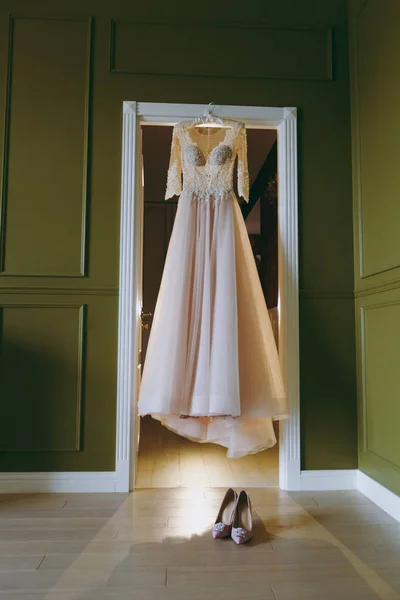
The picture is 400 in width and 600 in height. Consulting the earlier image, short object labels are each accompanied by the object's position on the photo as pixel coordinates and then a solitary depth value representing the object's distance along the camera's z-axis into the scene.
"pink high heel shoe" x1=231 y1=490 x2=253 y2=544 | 1.72
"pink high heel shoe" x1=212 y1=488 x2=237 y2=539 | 1.77
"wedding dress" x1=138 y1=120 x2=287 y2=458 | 2.05
